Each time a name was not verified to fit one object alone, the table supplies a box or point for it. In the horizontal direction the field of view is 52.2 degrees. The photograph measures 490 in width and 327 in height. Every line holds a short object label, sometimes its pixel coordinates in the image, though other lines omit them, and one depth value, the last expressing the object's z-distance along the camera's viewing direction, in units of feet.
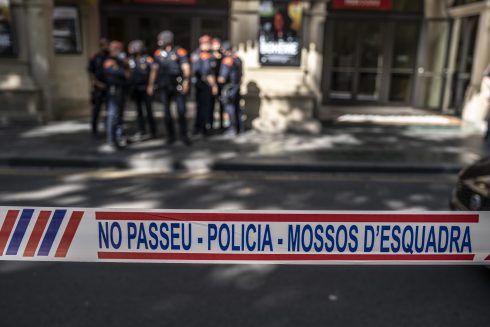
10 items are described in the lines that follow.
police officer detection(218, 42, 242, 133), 31.17
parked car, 12.92
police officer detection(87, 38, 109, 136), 30.09
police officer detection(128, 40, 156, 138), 30.66
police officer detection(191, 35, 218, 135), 31.27
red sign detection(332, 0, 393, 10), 47.03
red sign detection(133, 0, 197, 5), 44.14
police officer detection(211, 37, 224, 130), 32.09
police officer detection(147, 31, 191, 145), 28.81
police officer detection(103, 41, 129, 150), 26.96
